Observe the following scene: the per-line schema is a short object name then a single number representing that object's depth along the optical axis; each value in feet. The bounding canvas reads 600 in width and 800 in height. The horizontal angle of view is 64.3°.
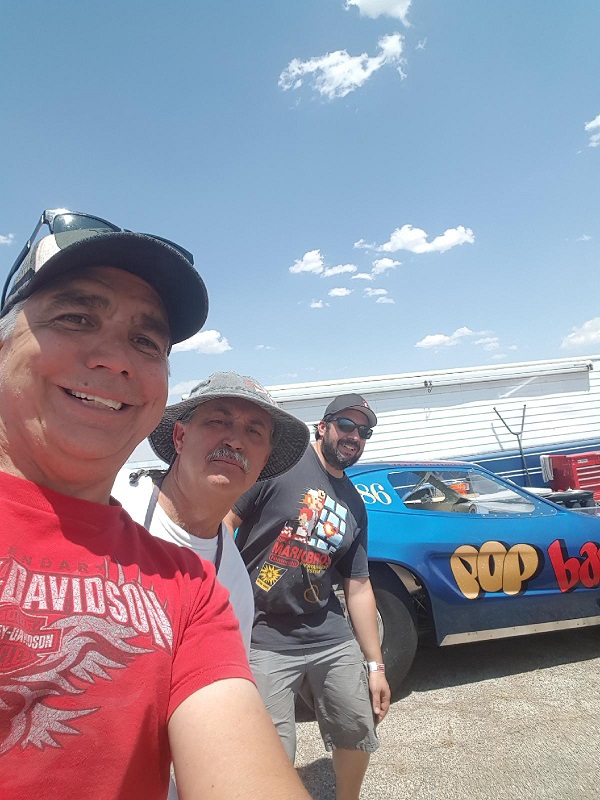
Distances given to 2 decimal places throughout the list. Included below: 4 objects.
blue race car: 11.12
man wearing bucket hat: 5.03
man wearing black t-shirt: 7.21
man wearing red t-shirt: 2.38
